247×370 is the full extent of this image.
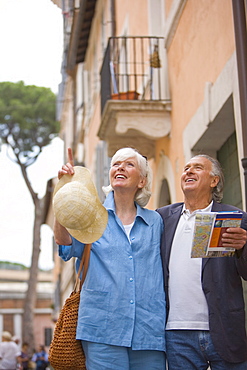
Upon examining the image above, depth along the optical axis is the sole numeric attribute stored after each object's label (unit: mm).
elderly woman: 3623
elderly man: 3602
